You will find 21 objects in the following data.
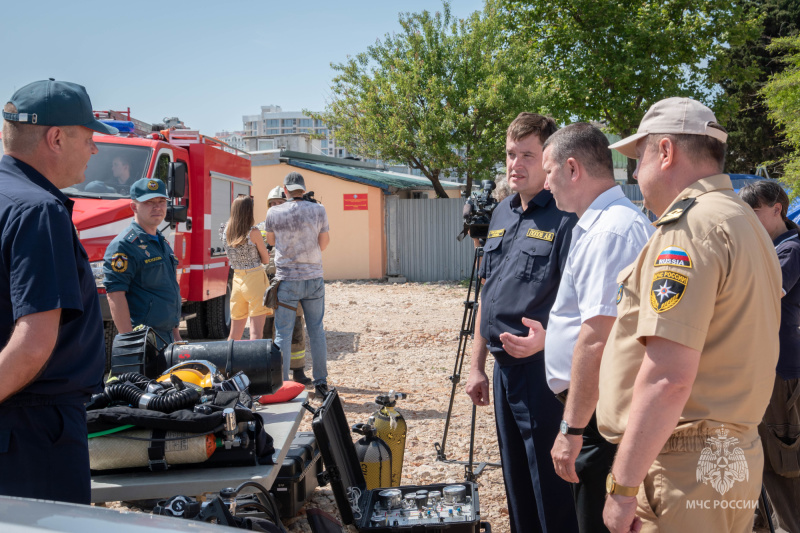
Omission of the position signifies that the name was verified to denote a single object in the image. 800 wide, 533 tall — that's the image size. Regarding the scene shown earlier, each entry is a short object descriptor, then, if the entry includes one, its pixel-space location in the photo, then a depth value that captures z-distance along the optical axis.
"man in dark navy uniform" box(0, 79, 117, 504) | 2.00
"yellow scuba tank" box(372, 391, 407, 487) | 4.18
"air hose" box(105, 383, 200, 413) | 2.82
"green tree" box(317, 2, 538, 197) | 21.33
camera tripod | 4.57
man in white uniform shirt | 2.33
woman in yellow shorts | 7.21
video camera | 5.57
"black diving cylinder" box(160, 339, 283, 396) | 3.56
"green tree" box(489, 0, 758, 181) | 19.28
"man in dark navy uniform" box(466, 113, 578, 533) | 3.03
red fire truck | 7.43
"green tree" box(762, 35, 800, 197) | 12.27
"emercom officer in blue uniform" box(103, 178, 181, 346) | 4.39
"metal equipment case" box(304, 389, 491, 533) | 3.16
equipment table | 2.61
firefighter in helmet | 7.50
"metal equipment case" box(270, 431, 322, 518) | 3.94
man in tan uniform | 1.74
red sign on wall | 21.36
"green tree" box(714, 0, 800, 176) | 27.28
